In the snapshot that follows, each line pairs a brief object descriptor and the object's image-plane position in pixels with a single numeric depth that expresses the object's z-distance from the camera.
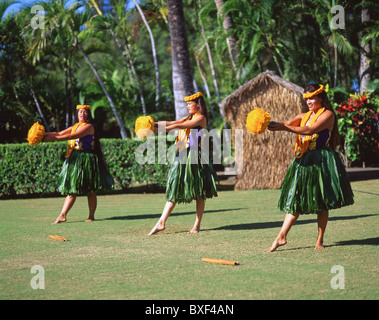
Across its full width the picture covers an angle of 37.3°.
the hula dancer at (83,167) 7.74
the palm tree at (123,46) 15.39
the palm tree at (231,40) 15.02
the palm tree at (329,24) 14.34
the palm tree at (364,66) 16.56
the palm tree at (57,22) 14.06
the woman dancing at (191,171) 6.61
